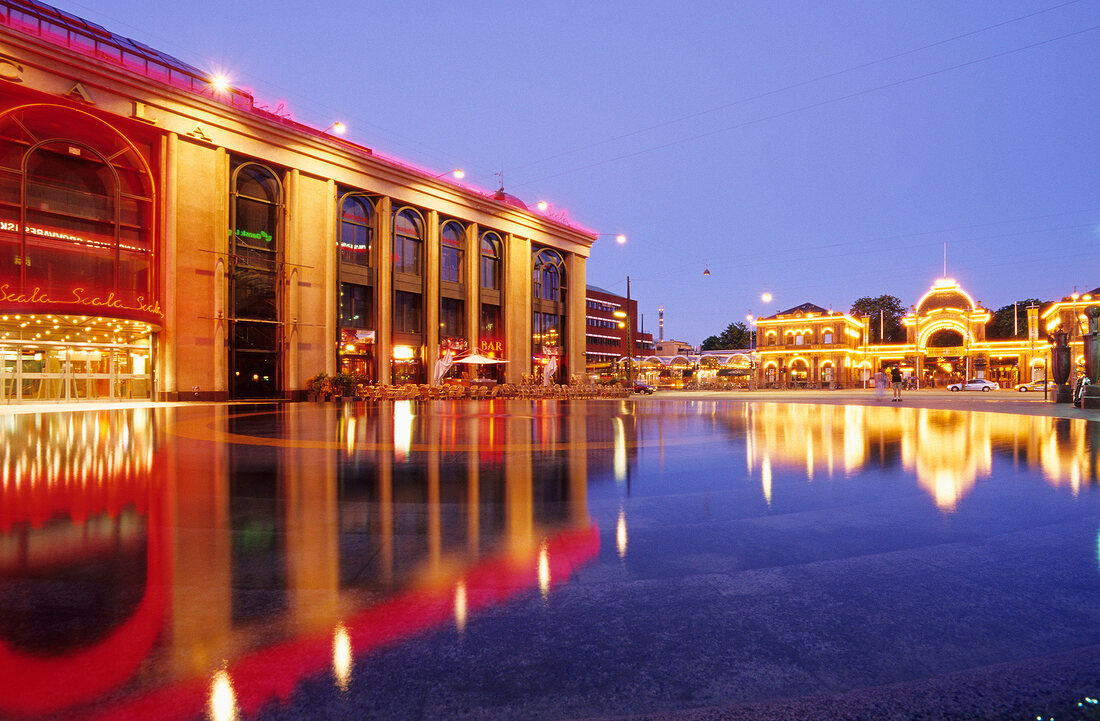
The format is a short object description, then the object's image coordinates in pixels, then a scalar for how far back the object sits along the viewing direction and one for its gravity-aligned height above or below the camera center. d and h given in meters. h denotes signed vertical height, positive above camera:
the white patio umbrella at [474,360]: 35.43 +0.81
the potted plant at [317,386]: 30.52 -0.62
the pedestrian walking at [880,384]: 34.31 -0.99
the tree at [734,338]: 121.56 +7.00
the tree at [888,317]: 97.73 +8.94
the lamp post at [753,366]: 62.83 +0.40
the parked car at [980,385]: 55.12 -1.82
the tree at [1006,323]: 87.56 +7.02
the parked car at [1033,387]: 50.66 -1.92
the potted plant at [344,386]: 30.19 -0.62
